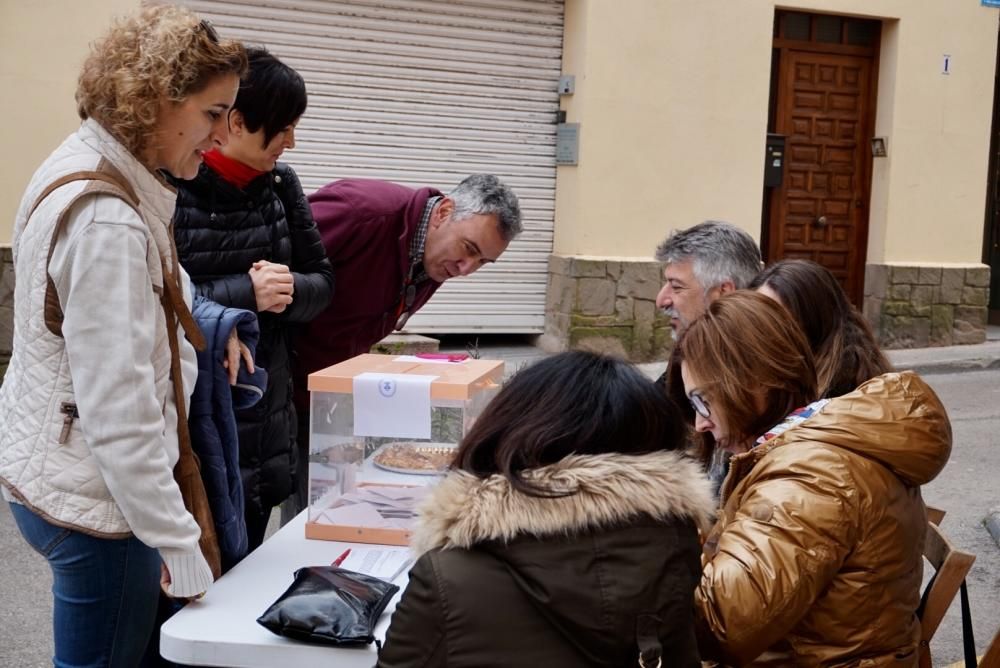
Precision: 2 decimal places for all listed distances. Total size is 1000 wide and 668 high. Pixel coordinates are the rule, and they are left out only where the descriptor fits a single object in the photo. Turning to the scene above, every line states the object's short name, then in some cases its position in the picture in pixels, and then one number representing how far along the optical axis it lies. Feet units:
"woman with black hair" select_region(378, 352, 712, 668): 4.66
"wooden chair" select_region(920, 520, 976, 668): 7.31
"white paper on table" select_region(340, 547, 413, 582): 6.87
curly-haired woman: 5.62
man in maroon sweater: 9.83
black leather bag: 5.69
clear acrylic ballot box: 7.28
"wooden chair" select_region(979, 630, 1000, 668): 6.81
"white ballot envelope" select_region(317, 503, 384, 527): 7.63
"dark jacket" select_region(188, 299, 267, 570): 6.78
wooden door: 29.84
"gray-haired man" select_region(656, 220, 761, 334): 9.77
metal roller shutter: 25.17
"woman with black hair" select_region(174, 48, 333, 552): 7.84
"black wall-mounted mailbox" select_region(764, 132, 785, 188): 29.50
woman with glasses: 5.83
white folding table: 5.71
